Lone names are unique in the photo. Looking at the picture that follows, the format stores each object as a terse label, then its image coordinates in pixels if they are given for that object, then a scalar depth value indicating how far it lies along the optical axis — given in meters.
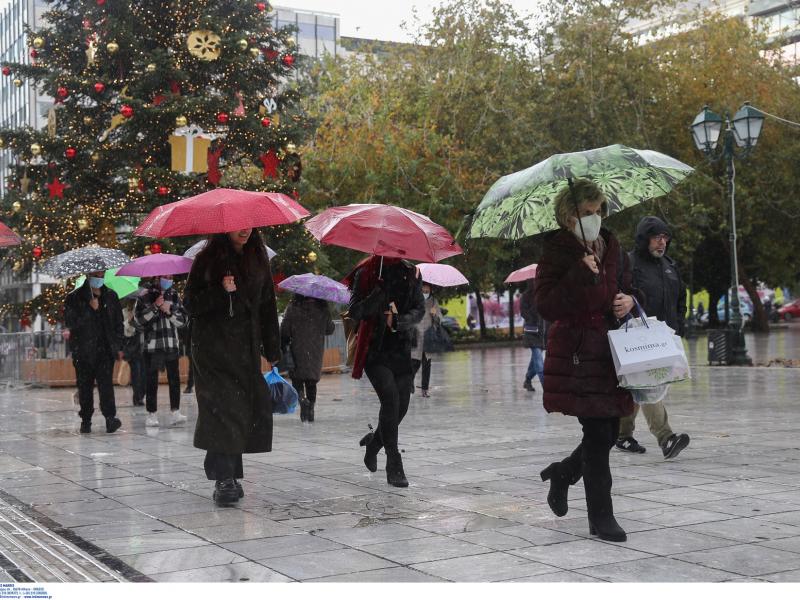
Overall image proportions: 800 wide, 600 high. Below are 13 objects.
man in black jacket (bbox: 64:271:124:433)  12.60
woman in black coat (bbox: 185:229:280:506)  7.47
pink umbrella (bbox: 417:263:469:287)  16.21
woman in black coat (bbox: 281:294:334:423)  14.22
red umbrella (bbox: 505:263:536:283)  16.91
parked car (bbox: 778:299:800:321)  67.44
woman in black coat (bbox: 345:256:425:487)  8.21
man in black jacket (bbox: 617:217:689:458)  9.23
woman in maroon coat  6.01
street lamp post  22.58
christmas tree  21.84
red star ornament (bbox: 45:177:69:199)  22.39
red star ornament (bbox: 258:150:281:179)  23.33
